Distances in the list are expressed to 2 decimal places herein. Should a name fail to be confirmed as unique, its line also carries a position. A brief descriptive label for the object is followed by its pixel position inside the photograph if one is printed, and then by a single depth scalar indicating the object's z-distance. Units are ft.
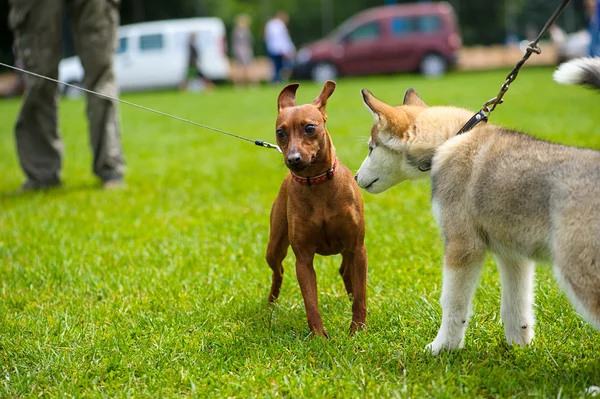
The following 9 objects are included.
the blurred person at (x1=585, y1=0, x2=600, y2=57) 31.43
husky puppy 8.17
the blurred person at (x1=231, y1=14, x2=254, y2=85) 81.10
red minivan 84.17
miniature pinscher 10.44
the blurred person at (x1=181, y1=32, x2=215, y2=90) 82.12
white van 89.15
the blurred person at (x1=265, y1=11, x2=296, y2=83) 77.36
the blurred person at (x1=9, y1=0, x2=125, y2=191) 21.43
